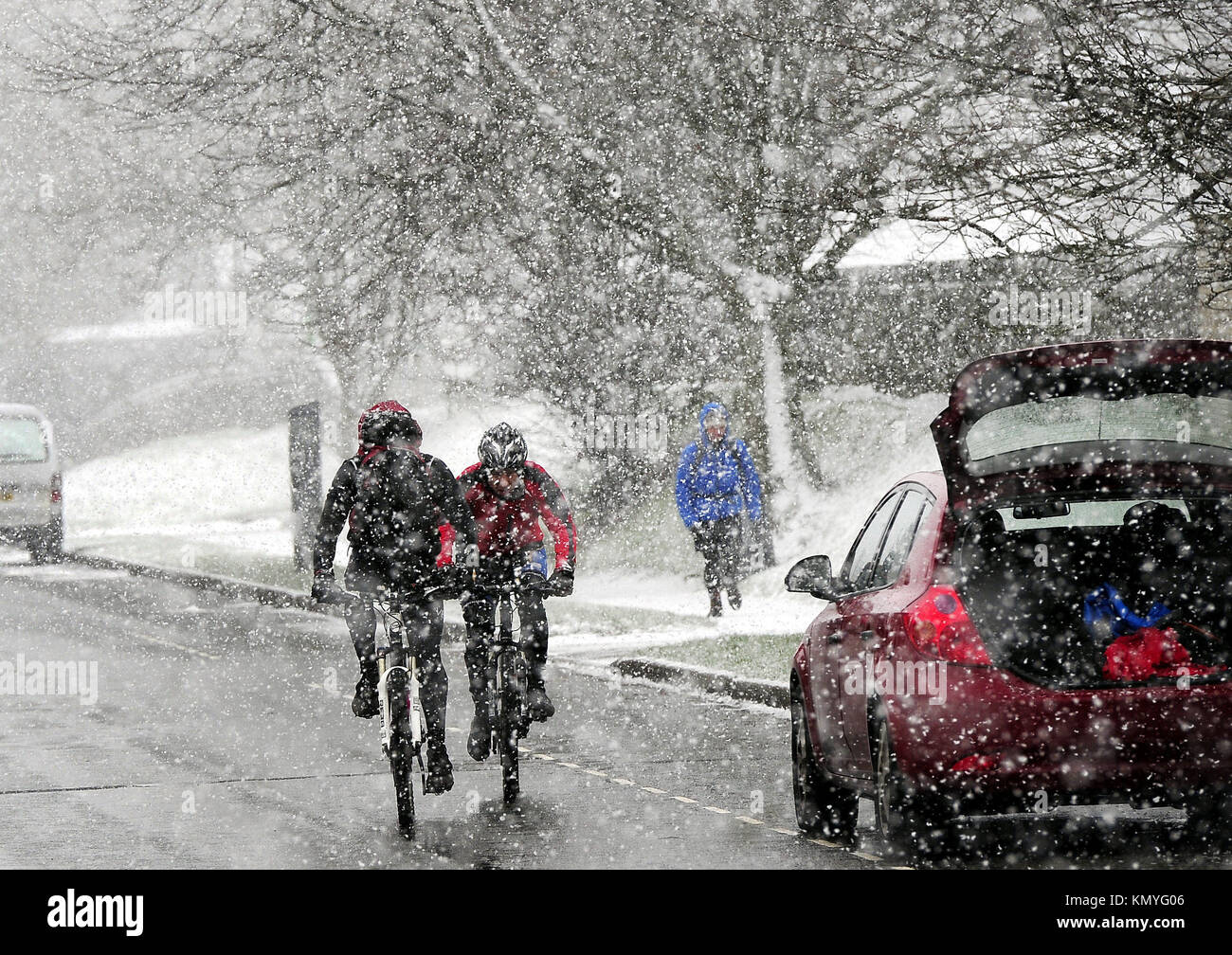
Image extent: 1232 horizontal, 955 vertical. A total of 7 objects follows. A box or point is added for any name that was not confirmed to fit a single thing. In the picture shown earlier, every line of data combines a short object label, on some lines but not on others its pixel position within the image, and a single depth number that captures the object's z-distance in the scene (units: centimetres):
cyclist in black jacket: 917
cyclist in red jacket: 999
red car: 689
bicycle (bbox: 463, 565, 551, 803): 982
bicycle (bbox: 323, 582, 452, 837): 877
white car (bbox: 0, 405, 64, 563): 3078
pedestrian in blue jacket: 1848
